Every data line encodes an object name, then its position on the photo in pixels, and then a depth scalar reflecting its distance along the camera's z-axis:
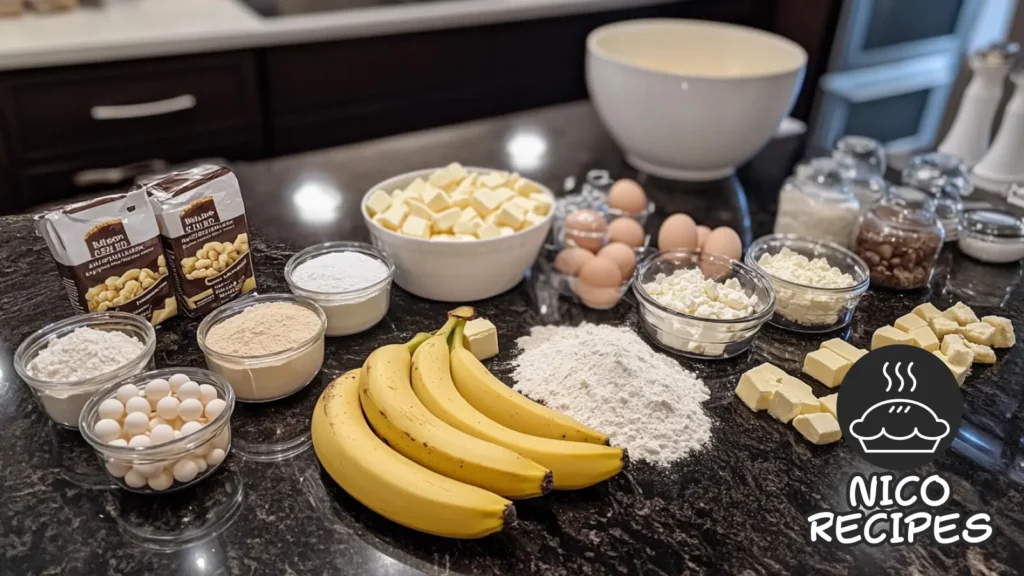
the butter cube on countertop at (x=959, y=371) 1.07
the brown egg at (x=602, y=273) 1.20
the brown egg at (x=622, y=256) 1.22
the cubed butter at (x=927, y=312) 1.18
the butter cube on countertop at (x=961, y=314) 1.18
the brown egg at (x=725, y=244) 1.28
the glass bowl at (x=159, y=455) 0.82
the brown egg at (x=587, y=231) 1.27
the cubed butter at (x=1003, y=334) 1.17
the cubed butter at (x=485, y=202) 1.24
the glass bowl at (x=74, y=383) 0.90
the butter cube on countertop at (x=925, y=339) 1.12
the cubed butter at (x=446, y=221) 1.20
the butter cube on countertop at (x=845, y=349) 1.08
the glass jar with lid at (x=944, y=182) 1.44
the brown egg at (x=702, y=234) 1.33
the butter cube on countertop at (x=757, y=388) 1.01
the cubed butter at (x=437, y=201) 1.24
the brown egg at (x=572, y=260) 1.23
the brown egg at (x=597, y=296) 1.21
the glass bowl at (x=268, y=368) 0.96
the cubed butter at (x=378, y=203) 1.26
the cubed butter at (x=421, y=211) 1.22
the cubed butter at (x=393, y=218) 1.21
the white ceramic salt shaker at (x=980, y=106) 1.61
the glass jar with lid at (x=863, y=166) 1.53
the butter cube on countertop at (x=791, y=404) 0.99
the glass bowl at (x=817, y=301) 1.15
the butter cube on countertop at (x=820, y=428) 0.96
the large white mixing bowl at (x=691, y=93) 1.52
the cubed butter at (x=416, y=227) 1.19
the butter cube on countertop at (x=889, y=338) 1.12
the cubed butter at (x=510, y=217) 1.21
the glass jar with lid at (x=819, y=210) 1.39
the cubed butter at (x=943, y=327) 1.15
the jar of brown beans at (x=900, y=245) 1.27
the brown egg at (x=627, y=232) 1.31
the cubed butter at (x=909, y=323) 1.15
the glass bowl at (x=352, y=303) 1.09
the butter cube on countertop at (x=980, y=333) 1.16
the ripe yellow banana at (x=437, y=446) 0.82
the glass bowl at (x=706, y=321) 1.08
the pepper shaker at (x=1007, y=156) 1.60
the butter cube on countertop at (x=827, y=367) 1.06
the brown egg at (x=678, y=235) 1.32
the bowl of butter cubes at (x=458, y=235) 1.17
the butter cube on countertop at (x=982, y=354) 1.13
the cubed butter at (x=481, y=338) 1.07
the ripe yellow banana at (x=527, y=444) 0.86
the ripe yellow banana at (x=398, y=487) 0.79
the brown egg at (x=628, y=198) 1.45
